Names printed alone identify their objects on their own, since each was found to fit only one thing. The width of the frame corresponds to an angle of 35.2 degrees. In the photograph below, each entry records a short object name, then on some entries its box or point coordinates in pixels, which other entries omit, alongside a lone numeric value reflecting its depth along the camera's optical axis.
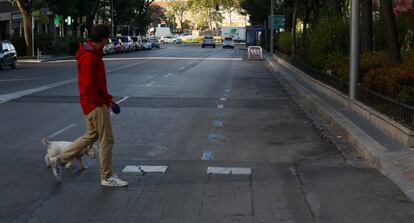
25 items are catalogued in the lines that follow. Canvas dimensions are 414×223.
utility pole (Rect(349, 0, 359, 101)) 14.61
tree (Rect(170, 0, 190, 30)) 166.68
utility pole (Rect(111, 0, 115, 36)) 79.19
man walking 7.50
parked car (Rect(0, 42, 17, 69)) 36.06
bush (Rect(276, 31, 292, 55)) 42.44
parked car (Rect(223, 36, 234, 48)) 92.12
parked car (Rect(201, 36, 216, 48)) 94.56
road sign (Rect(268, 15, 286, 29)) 58.53
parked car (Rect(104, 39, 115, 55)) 64.00
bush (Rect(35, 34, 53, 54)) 56.66
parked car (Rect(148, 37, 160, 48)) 95.64
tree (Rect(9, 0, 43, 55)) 47.66
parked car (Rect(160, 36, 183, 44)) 130.38
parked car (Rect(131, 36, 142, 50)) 80.81
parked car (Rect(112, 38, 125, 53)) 68.99
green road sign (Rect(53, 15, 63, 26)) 60.71
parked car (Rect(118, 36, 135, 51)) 73.29
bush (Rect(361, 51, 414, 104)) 11.20
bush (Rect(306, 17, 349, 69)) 21.42
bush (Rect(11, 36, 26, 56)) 53.05
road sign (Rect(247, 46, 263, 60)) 51.33
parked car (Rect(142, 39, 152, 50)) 85.14
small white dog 8.16
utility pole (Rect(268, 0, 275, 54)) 54.76
